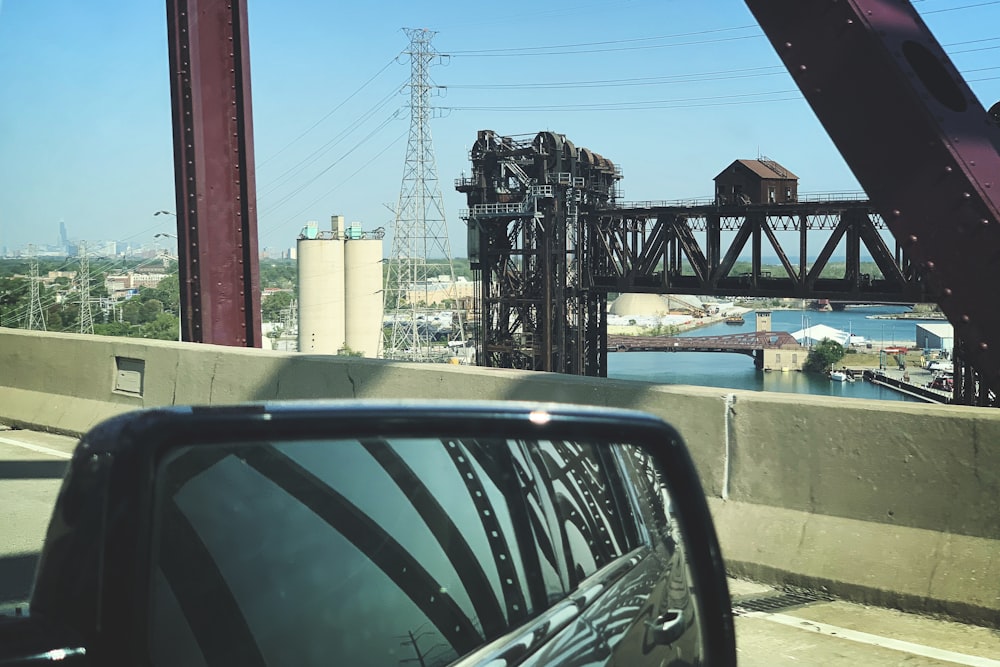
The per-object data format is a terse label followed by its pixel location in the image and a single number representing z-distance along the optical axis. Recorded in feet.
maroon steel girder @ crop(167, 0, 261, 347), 33.76
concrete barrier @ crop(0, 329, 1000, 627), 18.86
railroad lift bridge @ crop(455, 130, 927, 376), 156.56
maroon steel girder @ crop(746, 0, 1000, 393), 20.47
